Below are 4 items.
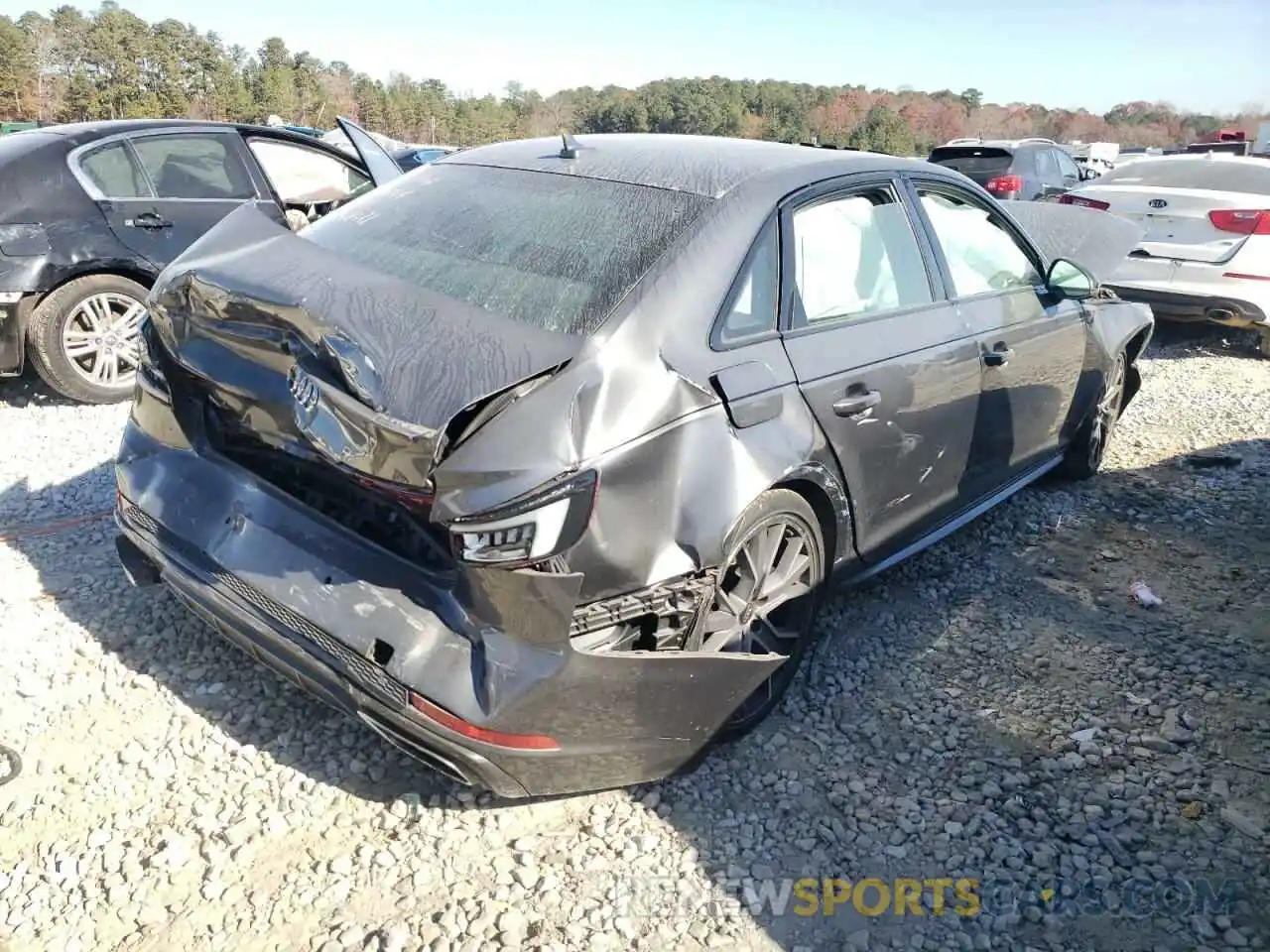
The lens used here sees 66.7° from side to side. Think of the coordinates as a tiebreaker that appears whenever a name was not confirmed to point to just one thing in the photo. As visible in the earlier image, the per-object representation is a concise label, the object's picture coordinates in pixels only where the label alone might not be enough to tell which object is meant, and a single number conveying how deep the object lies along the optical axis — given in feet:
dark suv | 38.27
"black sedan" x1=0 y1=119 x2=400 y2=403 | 16.63
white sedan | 22.70
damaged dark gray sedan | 6.90
